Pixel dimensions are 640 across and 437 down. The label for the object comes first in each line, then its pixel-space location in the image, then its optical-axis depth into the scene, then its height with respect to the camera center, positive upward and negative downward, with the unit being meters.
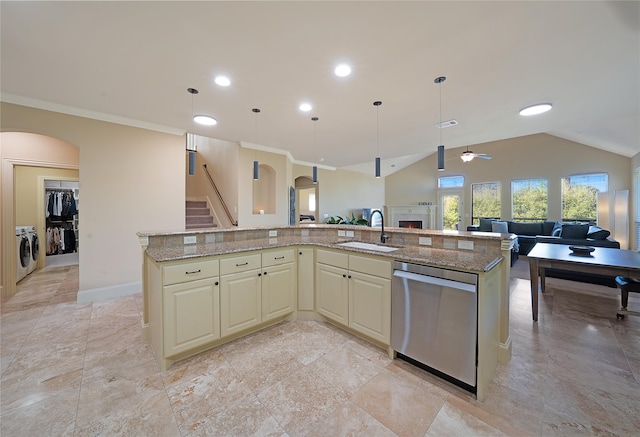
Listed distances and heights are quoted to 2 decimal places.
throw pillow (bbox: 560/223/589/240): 5.65 -0.37
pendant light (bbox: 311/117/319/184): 3.58 +0.72
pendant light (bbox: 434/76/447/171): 2.46 +0.69
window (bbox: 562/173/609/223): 6.62 +0.57
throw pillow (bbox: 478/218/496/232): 7.97 -0.31
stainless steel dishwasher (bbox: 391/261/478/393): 1.62 -0.75
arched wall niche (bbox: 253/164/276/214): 5.51 +0.58
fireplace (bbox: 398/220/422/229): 9.91 -0.29
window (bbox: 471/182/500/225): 8.37 +0.53
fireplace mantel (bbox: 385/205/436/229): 9.53 +0.08
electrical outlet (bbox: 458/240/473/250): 2.17 -0.26
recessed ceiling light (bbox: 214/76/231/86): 2.46 +1.41
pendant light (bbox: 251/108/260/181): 3.24 +0.73
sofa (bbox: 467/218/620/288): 4.11 -0.50
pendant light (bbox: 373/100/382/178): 3.05 +1.43
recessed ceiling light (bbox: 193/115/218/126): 3.44 +1.42
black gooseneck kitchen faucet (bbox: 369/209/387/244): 2.67 -0.24
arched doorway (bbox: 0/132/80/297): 3.42 +0.88
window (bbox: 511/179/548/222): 7.53 +0.51
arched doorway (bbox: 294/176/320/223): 7.88 +0.69
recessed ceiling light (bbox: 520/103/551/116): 3.07 +1.39
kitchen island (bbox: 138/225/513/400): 1.86 -0.59
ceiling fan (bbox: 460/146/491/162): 5.84 +1.46
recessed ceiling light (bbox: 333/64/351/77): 2.26 +1.40
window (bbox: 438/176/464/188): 9.07 +1.31
